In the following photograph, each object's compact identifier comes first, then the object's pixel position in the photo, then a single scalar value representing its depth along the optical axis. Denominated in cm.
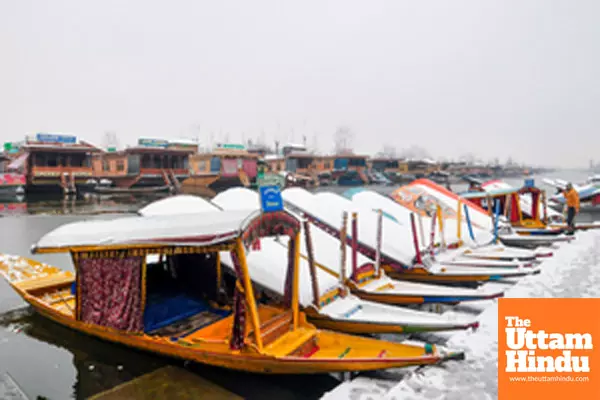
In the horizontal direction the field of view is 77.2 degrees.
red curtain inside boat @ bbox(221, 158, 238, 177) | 4631
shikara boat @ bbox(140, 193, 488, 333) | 595
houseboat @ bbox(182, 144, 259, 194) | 4538
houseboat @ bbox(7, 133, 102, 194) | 3594
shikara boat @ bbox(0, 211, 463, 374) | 511
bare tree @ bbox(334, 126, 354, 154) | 12438
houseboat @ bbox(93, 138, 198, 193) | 4041
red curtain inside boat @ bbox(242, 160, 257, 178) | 4823
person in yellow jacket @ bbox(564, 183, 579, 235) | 1521
